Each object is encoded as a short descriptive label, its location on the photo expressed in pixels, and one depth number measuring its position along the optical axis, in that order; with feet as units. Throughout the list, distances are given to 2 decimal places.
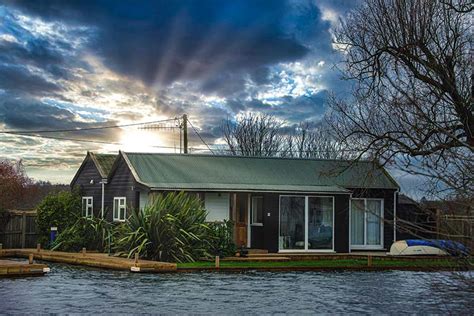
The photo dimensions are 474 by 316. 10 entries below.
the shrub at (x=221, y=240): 91.20
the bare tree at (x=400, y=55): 66.95
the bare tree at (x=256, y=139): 194.39
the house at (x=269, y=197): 101.35
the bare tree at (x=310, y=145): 194.18
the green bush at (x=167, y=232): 85.71
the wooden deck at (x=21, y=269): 69.62
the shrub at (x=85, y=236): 102.73
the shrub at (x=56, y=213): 109.21
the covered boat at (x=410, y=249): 98.84
